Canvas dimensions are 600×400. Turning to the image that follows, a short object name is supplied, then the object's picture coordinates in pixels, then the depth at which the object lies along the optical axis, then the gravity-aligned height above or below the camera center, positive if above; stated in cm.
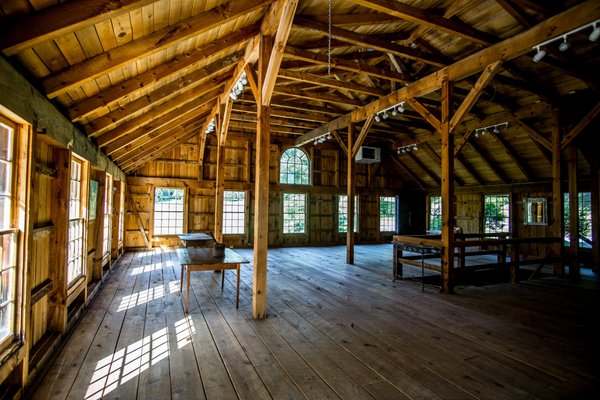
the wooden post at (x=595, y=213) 733 -11
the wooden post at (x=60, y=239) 319 -36
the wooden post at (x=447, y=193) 523 +24
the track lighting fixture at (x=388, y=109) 668 +219
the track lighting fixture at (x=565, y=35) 352 +201
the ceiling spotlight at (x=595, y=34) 350 +195
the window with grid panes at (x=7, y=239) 213 -25
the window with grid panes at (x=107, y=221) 620 -33
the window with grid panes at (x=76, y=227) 390 -29
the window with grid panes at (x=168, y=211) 980 -20
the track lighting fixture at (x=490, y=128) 800 +212
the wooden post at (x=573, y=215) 653 -15
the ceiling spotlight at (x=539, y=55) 400 +196
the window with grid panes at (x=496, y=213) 1045 -19
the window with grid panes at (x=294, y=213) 1144 -27
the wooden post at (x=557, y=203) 641 +10
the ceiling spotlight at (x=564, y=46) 377 +196
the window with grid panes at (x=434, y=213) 1287 -26
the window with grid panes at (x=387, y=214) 1298 -31
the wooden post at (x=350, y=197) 794 +24
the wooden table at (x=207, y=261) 419 -79
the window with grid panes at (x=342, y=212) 1219 -23
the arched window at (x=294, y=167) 1152 +144
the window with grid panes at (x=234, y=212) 1067 -23
